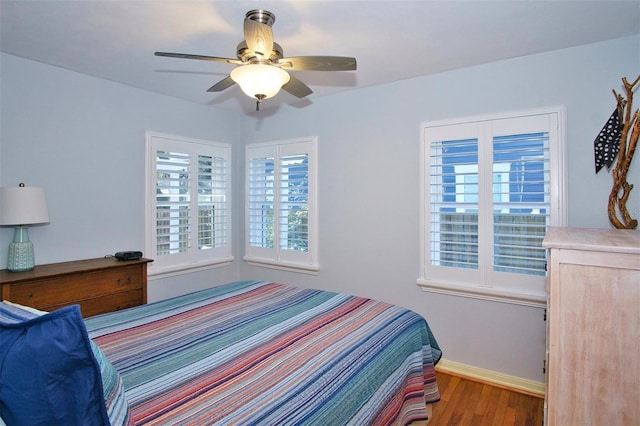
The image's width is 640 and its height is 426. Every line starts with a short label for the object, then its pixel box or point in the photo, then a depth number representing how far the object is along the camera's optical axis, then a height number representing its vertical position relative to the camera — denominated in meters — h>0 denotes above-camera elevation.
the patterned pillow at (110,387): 0.87 -0.46
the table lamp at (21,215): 2.33 -0.01
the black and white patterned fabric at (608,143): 2.23 +0.47
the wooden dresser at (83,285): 2.32 -0.53
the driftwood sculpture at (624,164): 2.12 +0.31
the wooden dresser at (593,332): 1.28 -0.46
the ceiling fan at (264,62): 1.70 +0.81
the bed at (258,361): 1.08 -0.62
